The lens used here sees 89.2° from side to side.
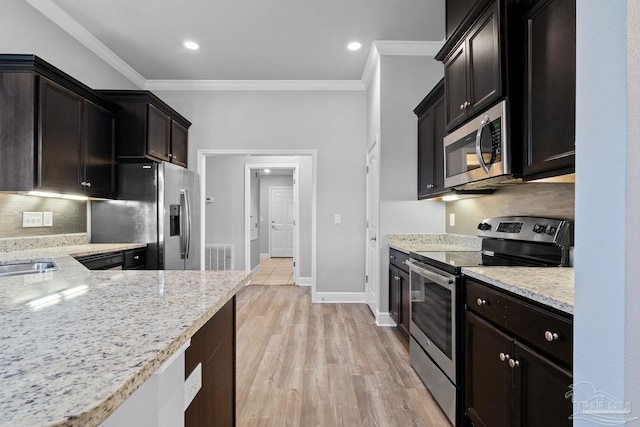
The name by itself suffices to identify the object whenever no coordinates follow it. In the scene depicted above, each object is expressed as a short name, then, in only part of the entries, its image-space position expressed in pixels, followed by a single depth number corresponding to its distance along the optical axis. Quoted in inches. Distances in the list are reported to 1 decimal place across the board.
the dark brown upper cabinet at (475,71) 66.6
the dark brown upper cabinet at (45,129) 88.8
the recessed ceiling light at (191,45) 129.0
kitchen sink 75.8
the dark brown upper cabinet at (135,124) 126.9
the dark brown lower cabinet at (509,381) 41.1
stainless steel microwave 64.9
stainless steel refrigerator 124.6
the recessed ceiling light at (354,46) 131.1
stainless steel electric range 66.4
